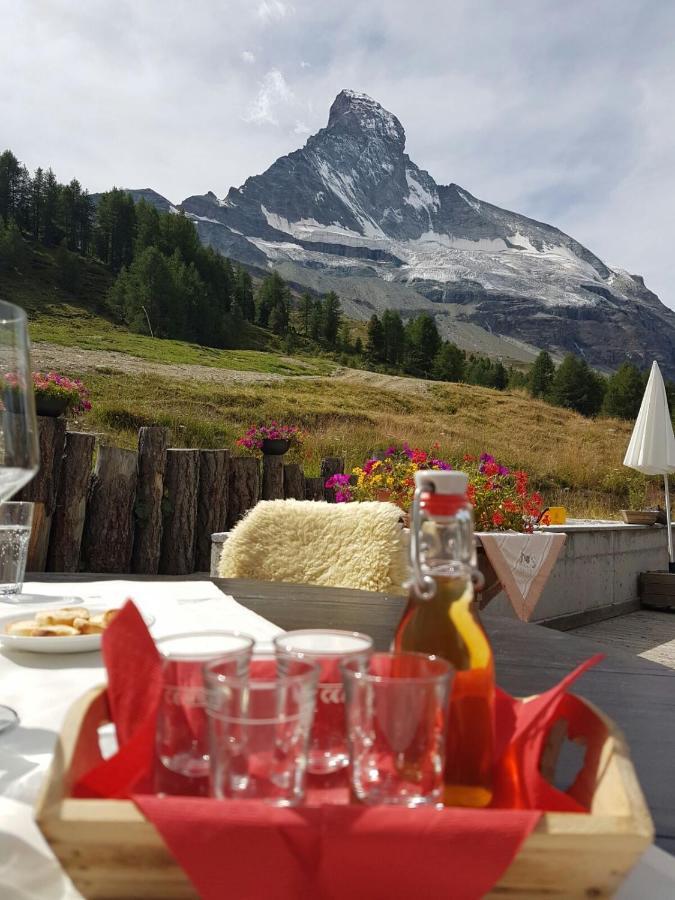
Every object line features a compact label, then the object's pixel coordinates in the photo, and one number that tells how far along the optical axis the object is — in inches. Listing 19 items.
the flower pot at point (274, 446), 211.0
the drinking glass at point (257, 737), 14.4
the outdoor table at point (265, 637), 17.7
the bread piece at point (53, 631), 35.7
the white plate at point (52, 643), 34.6
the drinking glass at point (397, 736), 15.0
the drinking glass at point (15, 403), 24.1
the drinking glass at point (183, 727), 15.9
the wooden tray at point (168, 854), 12.9
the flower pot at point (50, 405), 171.5
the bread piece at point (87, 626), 37.3
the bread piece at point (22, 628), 35.7
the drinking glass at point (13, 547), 53.2
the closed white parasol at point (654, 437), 288.4
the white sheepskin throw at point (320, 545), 89.2
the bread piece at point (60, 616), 37.8
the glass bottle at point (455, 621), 17.4
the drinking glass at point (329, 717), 17.1
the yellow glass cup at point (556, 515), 231.8
